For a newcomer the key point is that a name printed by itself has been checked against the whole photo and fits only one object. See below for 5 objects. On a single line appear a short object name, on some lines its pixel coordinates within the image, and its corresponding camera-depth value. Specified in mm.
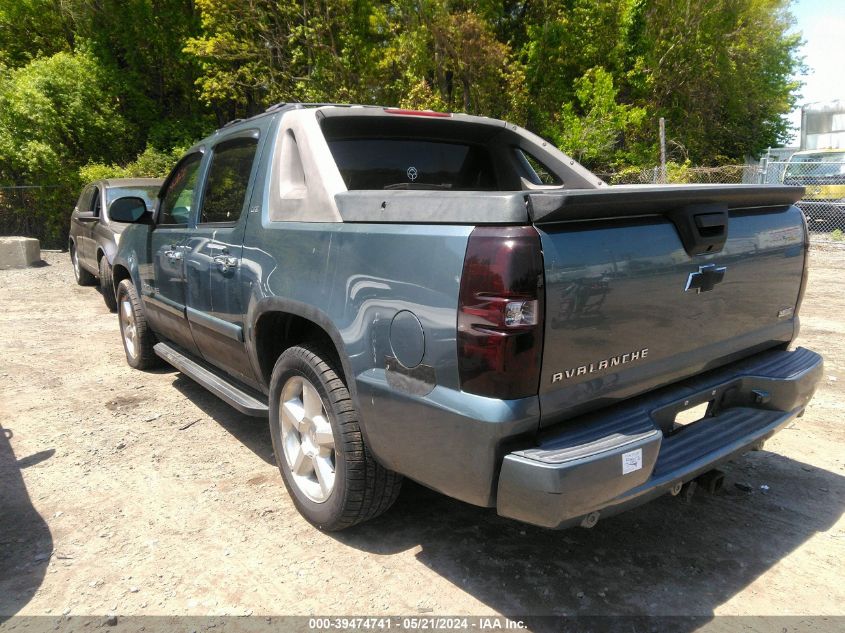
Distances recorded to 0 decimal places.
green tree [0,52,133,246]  15844
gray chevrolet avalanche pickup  2051
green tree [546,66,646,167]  18047
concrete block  12914
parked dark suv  8391
